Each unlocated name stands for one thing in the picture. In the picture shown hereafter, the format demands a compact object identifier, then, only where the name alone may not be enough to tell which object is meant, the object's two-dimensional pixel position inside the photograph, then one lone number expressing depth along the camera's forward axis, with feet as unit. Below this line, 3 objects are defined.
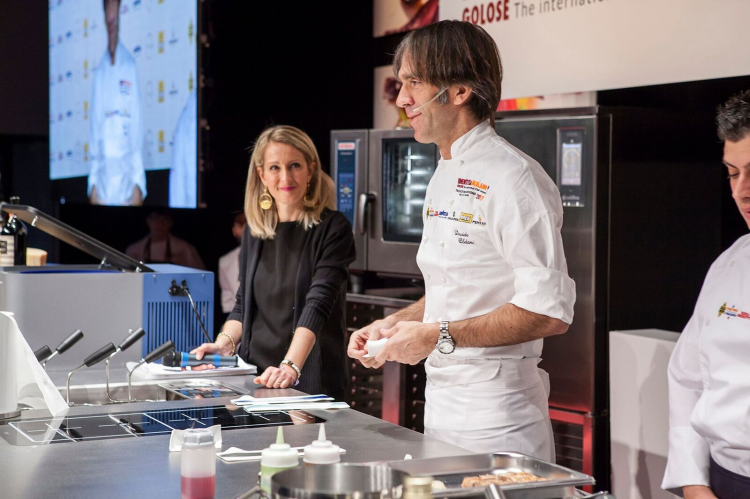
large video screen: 15.74
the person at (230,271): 18.04
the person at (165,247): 18.93
